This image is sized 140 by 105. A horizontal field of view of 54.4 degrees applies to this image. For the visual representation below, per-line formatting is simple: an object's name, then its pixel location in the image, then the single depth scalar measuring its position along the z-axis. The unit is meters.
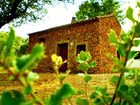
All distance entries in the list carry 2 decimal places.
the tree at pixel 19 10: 13.15
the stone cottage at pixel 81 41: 11.86
